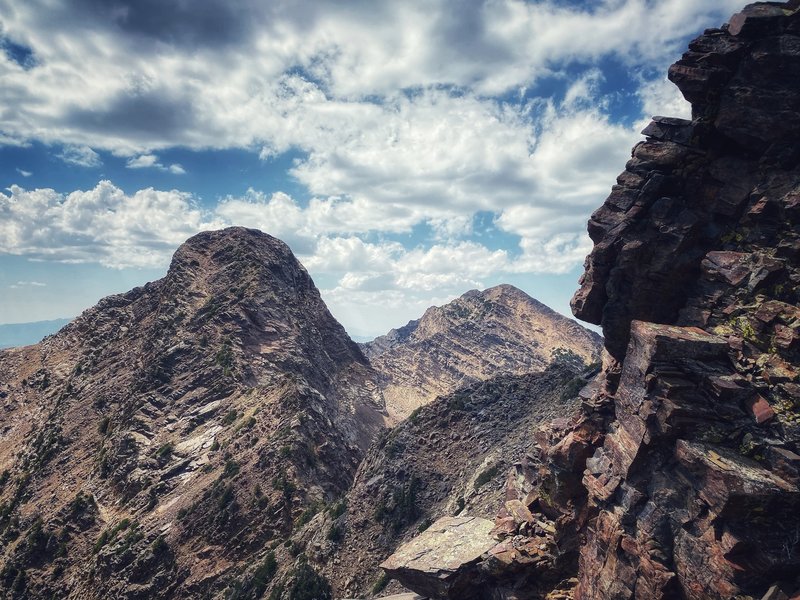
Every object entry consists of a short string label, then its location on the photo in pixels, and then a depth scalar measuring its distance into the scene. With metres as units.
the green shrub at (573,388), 65.88
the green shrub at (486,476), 56.06
